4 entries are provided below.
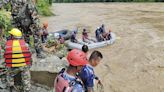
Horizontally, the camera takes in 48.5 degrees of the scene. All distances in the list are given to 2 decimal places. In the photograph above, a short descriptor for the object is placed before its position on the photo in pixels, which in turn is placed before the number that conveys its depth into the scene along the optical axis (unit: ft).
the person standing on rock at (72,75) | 5.67
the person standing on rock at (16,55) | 8.59
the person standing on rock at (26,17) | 11.83
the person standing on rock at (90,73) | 7.24
